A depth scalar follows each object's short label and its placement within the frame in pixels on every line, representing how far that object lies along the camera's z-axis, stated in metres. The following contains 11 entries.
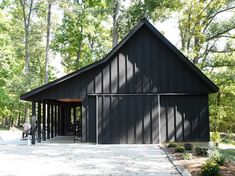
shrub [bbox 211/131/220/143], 14.88
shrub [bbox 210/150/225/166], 9.27
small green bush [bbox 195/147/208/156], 11.67
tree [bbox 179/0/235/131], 26.54
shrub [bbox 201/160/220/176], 7.64
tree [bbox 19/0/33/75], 33.62
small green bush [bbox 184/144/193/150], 13.54
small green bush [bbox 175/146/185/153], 12.93
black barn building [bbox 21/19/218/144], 17.61
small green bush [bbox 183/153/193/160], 10.75
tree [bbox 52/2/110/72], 31.73
